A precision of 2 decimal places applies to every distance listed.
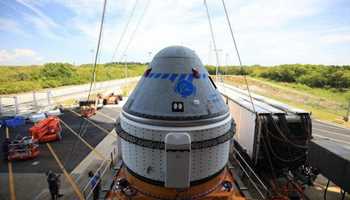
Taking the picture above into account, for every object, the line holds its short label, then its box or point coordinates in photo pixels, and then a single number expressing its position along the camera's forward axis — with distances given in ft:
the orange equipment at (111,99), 105.94
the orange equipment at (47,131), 53.36
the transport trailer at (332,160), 18.66
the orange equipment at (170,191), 16.21
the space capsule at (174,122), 15.56
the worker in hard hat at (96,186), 26.54
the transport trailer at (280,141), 32.14
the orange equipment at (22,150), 44.37
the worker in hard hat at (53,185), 29.68
